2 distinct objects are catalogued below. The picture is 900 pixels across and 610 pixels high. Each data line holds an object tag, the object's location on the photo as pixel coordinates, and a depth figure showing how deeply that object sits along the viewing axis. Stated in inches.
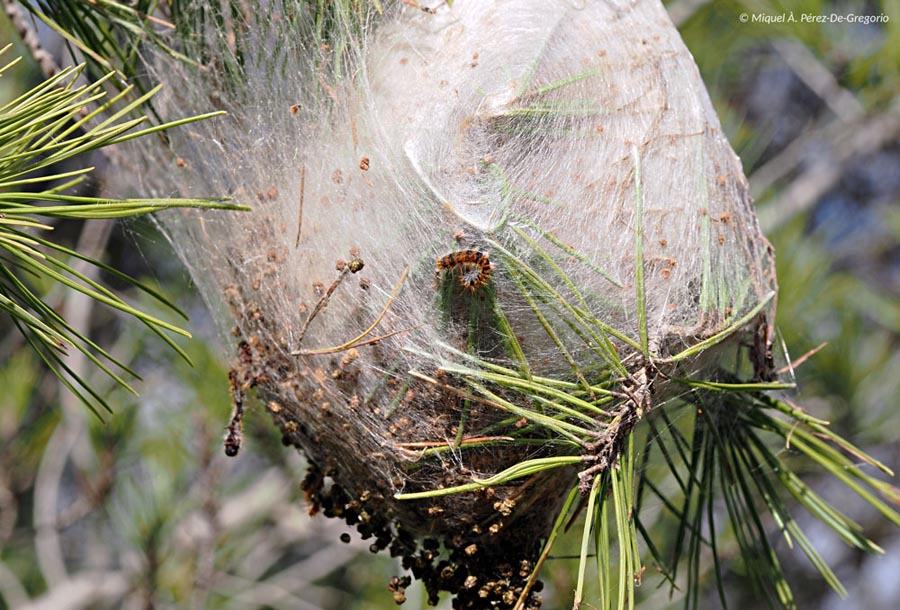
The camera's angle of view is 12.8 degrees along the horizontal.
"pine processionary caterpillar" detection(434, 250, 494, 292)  33.6
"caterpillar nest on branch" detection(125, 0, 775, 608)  33.9
